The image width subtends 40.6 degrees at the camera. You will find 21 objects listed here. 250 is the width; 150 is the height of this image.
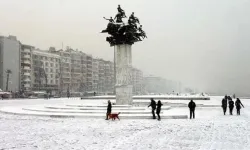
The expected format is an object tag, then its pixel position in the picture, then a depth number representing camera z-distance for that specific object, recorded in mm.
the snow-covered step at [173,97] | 53747
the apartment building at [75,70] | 142250
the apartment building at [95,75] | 158212
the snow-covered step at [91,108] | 28664
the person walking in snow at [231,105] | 26281
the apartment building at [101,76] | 163750
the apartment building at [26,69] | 108438
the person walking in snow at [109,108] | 22578
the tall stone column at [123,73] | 31250
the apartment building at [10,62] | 102312
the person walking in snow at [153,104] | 23164
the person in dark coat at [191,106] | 23281
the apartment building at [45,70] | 115688
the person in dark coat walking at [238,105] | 26125
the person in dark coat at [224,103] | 27030
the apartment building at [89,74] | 151950
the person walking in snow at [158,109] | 22122
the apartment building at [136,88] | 187000
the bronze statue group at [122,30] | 31297
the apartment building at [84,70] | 147625
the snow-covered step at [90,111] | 25594
